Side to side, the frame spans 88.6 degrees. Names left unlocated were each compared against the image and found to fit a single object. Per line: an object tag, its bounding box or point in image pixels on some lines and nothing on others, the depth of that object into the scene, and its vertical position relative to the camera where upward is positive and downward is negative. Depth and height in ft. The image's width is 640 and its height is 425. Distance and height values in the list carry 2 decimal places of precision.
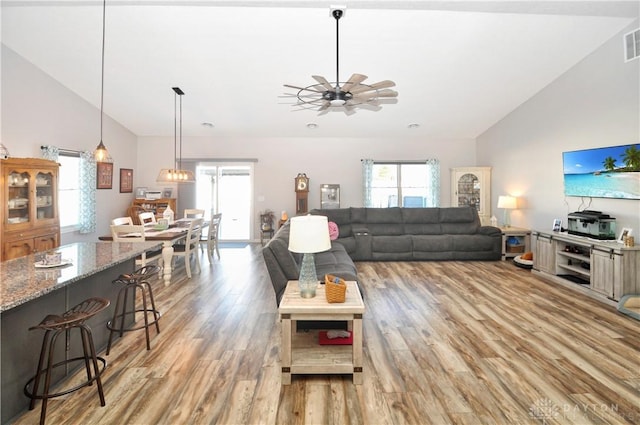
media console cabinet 12.01 -2.19
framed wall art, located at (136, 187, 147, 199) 25.43 +1.32
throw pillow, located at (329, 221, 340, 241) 16.70 -1.04
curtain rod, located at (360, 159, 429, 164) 25.82 +3.95
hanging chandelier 16.82 +1.86
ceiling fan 10.39 +4.03
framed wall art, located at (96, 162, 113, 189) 21.29 +2.29
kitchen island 5.93 -2.00
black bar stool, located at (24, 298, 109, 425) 5.88 -2.49
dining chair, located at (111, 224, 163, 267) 13.73 -1.03
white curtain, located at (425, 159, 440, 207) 25.57 +2.28
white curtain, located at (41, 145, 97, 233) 19.63 +1.02
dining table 14.47 -1.23
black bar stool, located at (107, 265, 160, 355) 8.83 -2.55
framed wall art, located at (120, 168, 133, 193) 23.77 +2.21
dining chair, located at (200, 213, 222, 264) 19.07 -1.53
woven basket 7.33 -1.82
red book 8.28 -3.29
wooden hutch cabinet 13.06 +0.12
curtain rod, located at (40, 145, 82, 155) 17.86 +3.29
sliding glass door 26.03 +1.30
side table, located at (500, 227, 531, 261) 19.58 -1.90
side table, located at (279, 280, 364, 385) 7.14 -2.78
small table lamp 20.43 +0.59
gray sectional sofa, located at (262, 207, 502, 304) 19.66 -1.46
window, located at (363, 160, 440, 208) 26.08 +2.15
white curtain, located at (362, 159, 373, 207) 25.52 +2.57
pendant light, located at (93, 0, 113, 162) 11.43 +1.96
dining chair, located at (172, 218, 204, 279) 15.98 -1.75
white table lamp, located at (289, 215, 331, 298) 7.32 -0.64
